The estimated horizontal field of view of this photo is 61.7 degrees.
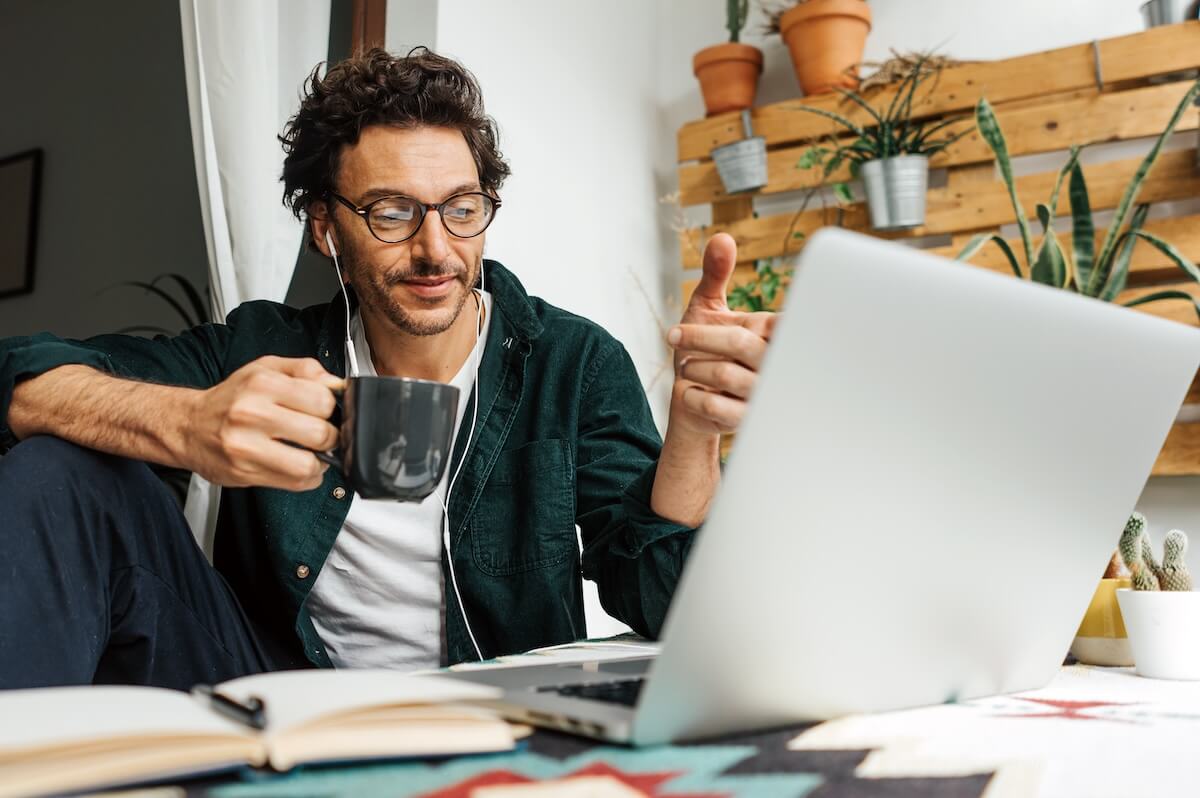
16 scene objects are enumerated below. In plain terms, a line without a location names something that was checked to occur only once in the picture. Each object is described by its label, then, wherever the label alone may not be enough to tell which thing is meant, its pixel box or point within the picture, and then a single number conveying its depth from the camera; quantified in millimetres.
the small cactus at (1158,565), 876
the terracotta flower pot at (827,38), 2662
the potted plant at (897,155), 2516
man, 800
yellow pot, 933
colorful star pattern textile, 436
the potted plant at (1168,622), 822
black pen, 496
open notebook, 416
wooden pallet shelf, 2352
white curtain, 1889
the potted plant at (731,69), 2818
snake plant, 2197
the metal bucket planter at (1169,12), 2361
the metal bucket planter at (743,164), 2727
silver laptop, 453
